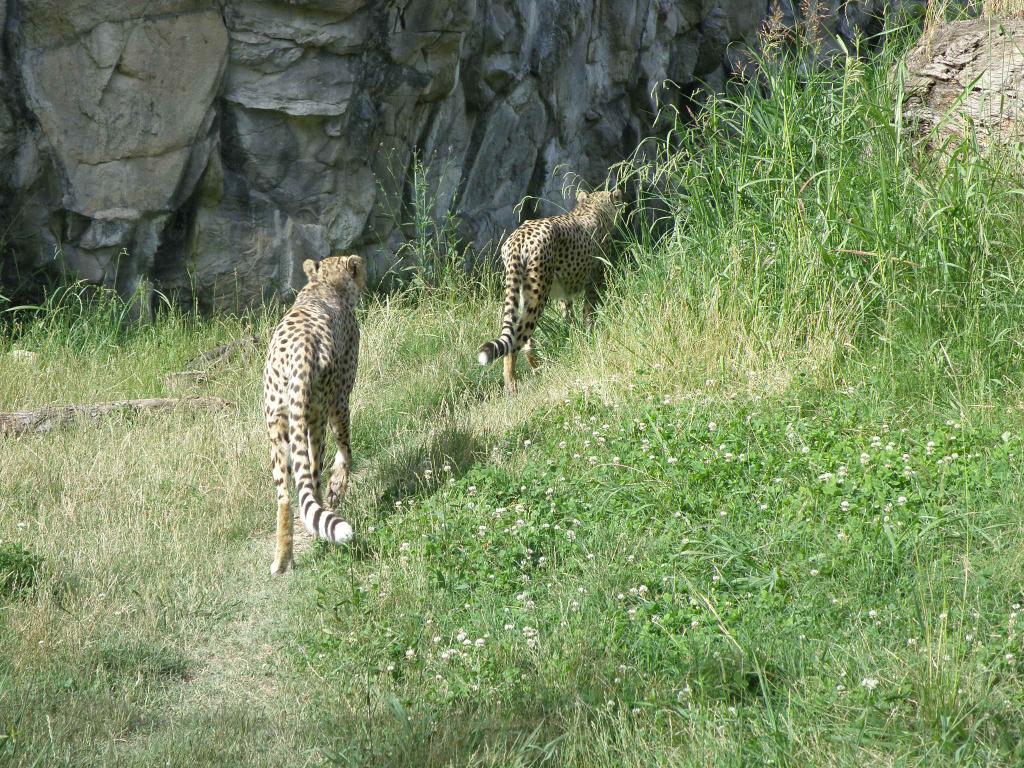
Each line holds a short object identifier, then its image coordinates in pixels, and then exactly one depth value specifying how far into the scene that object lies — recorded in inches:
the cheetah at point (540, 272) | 553.3
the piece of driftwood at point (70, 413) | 454.6
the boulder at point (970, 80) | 490.3
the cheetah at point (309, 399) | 352.5
